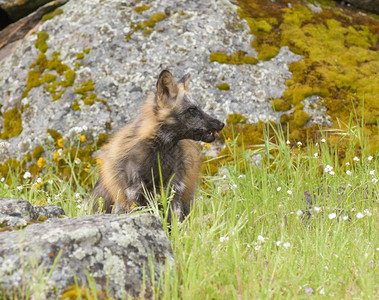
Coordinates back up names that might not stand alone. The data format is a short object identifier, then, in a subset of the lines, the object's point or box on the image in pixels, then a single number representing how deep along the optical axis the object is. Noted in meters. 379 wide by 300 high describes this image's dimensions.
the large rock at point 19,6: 18.42
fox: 11.26
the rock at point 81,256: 5.84
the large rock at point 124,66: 14.87
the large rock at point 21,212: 7.32
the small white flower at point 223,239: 7.47
